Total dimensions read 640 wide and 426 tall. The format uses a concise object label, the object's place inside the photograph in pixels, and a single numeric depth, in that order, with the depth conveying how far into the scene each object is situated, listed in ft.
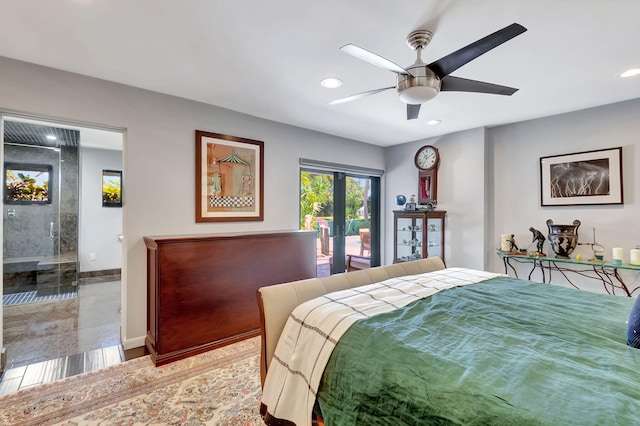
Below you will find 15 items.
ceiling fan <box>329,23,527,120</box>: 4.76
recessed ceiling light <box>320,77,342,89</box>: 8.06
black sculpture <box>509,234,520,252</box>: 11.64
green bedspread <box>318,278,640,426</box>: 2.74
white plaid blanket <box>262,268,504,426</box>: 4.36
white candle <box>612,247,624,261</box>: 9.20
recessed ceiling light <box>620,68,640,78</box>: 7.52
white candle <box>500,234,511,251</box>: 11.59
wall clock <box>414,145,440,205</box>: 14.12
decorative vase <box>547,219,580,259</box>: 10.15
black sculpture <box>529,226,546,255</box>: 10.91
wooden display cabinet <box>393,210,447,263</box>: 13.69
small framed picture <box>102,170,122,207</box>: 17.35
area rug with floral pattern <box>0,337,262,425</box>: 5.76
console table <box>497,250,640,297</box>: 9.33
